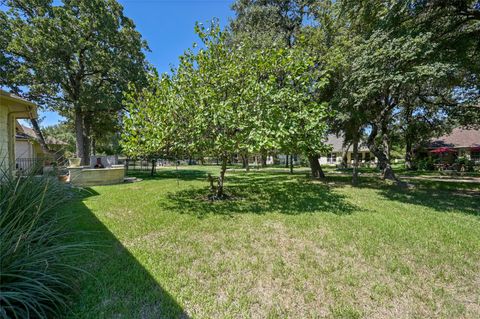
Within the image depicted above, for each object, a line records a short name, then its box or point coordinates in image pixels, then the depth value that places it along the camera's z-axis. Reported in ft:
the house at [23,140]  48.97
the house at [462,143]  89.16
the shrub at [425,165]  86.53
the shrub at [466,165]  76.52
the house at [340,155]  130.82
